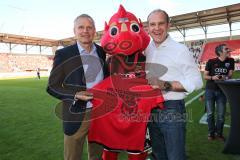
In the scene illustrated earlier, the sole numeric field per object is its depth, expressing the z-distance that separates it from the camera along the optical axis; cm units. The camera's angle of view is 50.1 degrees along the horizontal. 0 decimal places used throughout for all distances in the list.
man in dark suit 232
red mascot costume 227
